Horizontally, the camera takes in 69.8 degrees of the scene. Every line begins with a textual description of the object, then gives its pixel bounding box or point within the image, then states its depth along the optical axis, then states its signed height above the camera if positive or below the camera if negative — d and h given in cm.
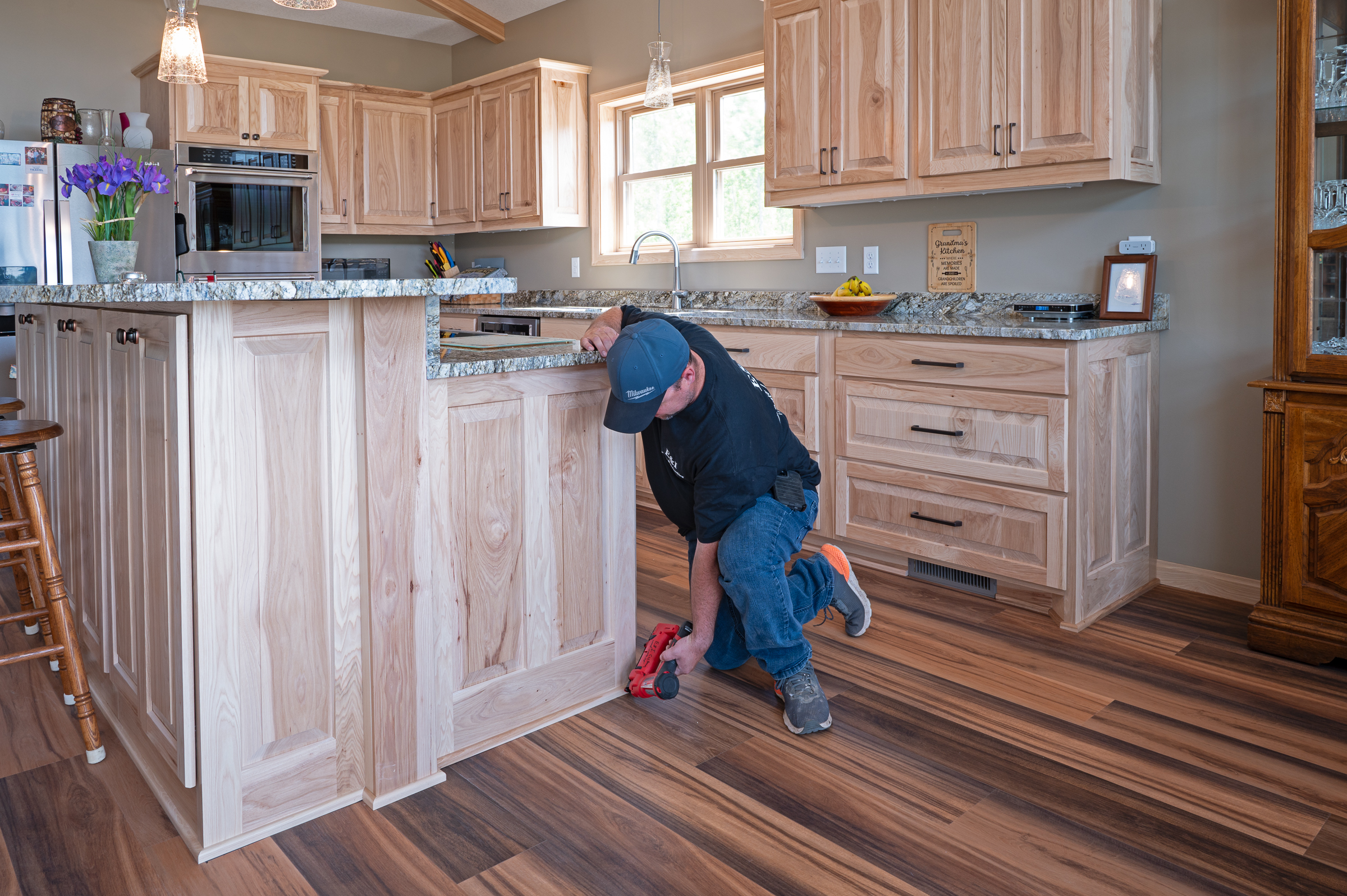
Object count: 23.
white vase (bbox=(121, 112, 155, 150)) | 478 +124
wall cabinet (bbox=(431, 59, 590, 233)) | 510 +129
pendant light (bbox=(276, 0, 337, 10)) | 288 +114
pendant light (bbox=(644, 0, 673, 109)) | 364 +113
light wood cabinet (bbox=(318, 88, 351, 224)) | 547 +130
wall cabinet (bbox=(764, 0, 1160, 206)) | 294 +94
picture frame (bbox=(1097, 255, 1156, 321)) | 310 +28
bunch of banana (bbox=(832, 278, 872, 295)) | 376 +35
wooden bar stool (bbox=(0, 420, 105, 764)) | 206 -38
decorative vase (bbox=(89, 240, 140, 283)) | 180 +24
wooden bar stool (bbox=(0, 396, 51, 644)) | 263 -55
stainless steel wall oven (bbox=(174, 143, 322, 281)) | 494 +90
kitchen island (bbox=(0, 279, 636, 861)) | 168 -30
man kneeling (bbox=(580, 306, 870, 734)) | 201 -23
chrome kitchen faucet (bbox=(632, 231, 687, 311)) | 464 +46
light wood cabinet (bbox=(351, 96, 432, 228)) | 562 +130
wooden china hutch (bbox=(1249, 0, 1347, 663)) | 248 +5
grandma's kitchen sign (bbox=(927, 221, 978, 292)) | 362 +45
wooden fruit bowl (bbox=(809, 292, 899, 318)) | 361 +28
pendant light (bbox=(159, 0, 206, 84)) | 302 +106
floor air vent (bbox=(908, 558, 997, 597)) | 316 -68
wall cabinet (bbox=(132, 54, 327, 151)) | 491 +146
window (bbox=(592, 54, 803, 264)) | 450 +104
